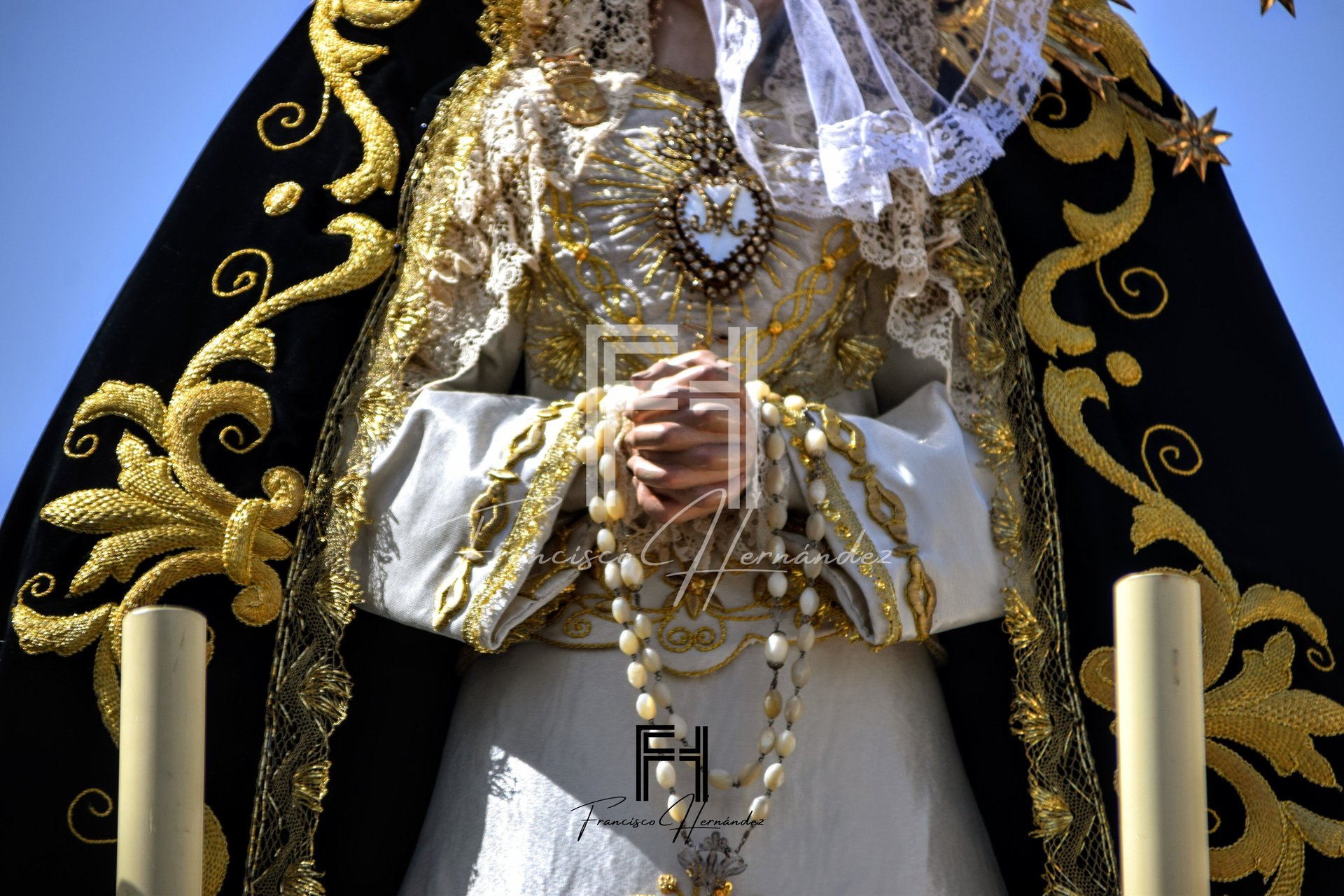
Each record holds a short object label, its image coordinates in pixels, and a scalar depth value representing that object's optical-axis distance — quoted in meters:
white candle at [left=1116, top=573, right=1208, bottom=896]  3.18
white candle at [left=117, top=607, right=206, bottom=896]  3.20
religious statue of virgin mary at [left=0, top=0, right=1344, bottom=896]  3.61
